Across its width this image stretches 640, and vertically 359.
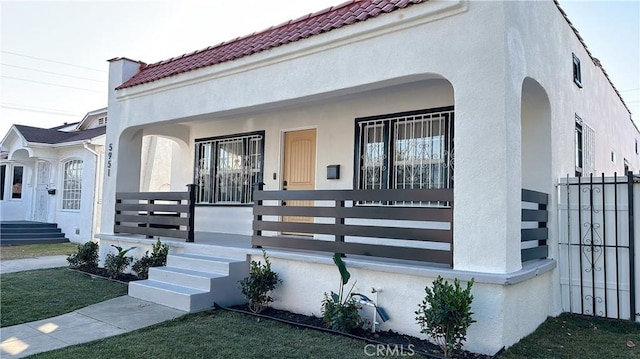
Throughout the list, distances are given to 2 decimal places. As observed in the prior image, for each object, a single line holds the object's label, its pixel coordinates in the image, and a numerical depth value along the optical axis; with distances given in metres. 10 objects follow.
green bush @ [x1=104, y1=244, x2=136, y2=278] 7.84
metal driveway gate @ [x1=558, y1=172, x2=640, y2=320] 5.54
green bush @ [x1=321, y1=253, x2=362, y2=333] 4.77
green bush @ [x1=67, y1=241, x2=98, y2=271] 8.76
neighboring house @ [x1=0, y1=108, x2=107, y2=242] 14.76
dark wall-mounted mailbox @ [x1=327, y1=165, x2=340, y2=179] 7.47
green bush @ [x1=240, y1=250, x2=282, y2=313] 5.63
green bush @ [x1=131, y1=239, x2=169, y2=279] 7.39
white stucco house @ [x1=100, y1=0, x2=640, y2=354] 4.41
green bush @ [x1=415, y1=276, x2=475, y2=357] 4.01
